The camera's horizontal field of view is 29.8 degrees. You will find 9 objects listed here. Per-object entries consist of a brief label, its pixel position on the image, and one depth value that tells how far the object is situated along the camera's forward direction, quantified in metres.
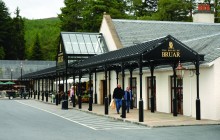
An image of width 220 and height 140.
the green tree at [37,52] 115.31
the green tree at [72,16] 83.75
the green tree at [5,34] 113.06
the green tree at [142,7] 77.19
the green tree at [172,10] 64.31
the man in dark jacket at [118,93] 23.52
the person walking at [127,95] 24.95
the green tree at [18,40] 115.33
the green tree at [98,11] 70.69
